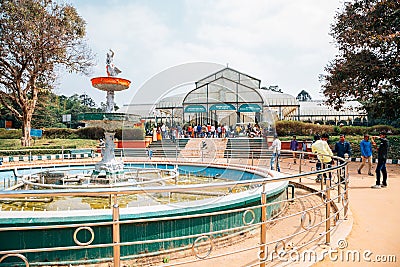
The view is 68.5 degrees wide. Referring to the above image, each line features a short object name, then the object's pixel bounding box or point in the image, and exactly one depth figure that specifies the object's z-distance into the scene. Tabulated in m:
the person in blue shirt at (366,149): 10.47
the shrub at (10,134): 28.02
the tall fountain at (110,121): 8.23
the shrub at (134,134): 22.61
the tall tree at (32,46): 17.61
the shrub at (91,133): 27.51
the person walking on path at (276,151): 10.26
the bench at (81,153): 16.44
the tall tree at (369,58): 14.09
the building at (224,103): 24.67
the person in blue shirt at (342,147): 9.32
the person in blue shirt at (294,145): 13.80
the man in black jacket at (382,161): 7.69
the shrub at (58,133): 28.80
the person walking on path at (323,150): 7.89
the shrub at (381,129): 20.48
